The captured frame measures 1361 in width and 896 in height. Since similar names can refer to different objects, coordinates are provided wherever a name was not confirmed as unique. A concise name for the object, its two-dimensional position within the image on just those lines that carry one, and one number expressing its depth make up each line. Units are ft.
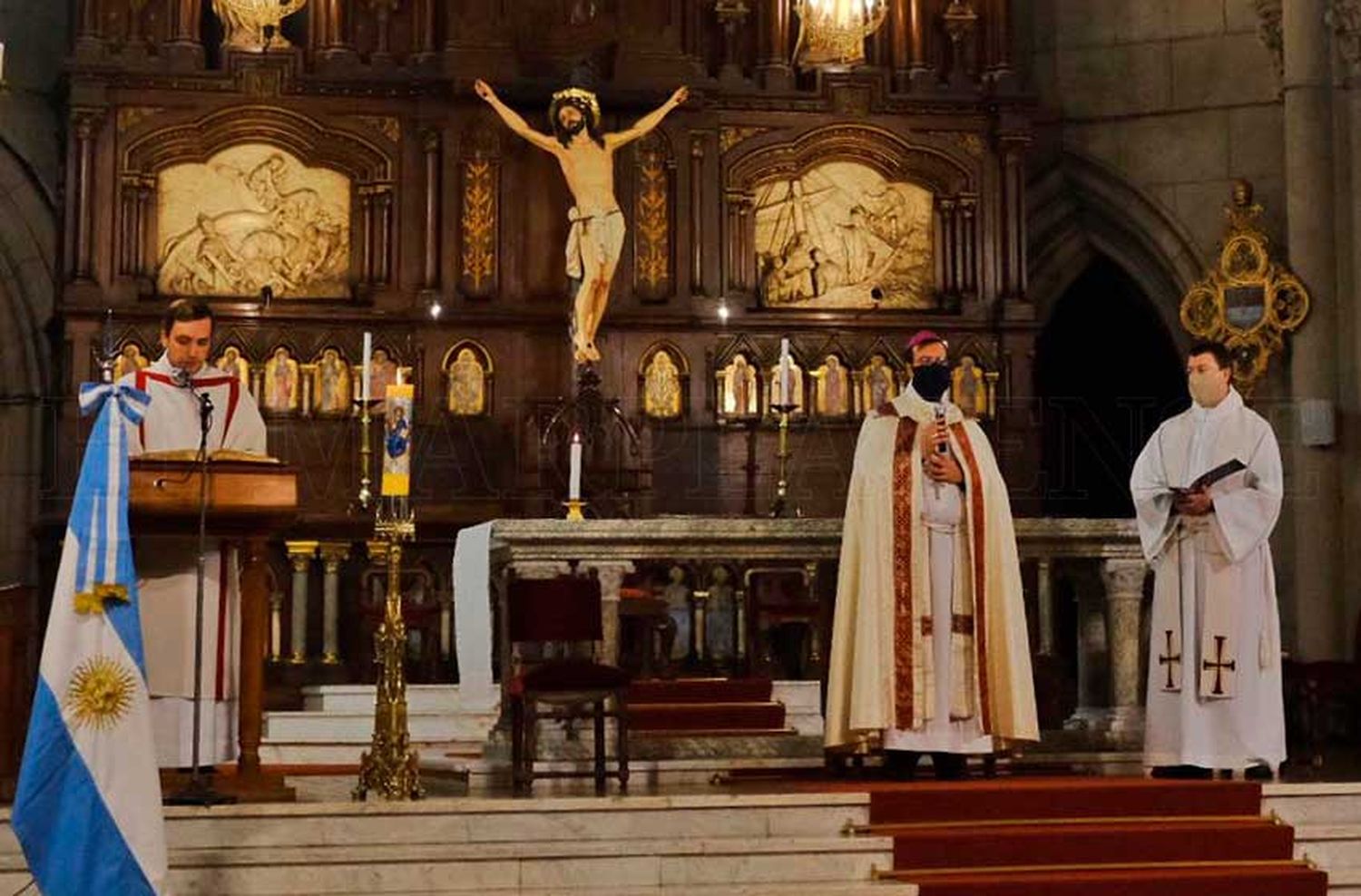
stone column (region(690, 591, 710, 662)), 53.83
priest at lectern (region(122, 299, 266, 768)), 30.25
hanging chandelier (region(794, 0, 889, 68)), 54.95
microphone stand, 29.01
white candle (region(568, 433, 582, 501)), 41.16
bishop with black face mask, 33.83
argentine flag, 26.04
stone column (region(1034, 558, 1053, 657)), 40.96
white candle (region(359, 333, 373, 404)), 35.55
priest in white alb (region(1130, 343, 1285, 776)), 34.53
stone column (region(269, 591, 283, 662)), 53.57
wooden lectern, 29.37
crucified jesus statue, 54.80
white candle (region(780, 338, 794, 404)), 43.80
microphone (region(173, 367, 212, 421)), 30.74
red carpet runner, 29.89
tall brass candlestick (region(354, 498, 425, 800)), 31.30
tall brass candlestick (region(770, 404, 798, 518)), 42.27
